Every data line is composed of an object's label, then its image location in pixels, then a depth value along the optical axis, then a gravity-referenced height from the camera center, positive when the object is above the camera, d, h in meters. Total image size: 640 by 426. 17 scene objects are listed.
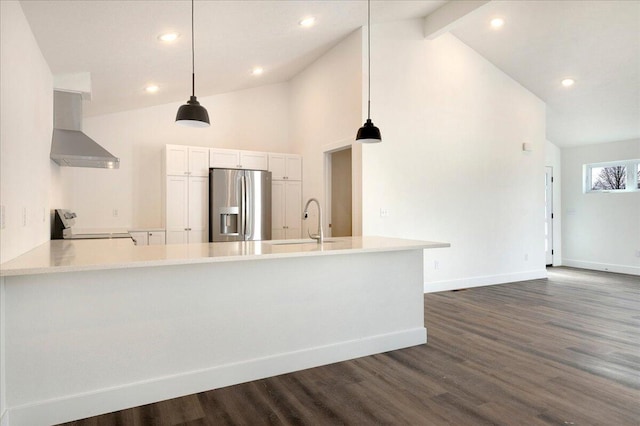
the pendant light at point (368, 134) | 3.46 +0.73
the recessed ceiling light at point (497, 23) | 4.92 +2.51
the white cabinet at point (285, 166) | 6.21 +0.80
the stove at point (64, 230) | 4.00 -0.16
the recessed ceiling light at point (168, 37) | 3.33 +1.60
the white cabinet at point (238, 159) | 5.73 +0.87
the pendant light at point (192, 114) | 2.64 +0.71
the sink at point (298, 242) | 3.36 -0.25
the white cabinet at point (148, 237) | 5.29 -0.31
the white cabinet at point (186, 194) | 5.45 +0.30
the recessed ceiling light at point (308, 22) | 4.08 +2.12
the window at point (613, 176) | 6.86 +0.69
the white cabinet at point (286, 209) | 6.27 +0.09
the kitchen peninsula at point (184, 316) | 2.07 -0.67
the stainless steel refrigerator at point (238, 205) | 5.62 +0.14
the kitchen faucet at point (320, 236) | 3.24 -0.19
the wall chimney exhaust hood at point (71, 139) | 3.64 +0.76
